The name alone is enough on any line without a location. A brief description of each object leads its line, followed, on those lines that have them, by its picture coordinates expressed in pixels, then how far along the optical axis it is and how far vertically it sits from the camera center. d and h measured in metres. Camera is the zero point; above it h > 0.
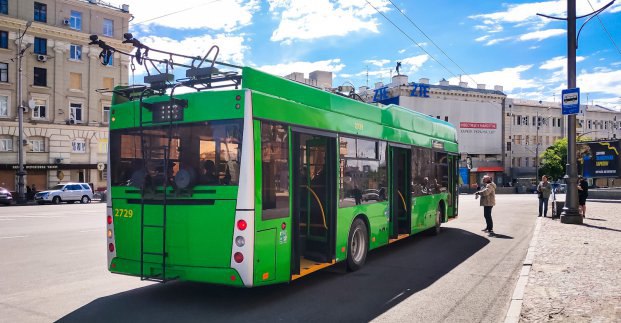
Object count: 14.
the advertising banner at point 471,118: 71.94 +7.58
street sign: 16.53 +2.29
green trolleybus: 6.22 -0.19
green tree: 70.31 +1.23
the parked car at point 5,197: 34.77 -2.05
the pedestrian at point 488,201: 15.24 -1.00
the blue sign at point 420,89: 71.38 +11.42
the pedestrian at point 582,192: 19.52 -0.92
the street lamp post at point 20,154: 37.16 +1.07
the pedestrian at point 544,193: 20.38 -1.02
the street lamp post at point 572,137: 16.89 +1.10
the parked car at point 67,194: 36.81 -1.99
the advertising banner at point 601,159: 34.50 +0.69
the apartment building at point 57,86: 42.06 +7.32
